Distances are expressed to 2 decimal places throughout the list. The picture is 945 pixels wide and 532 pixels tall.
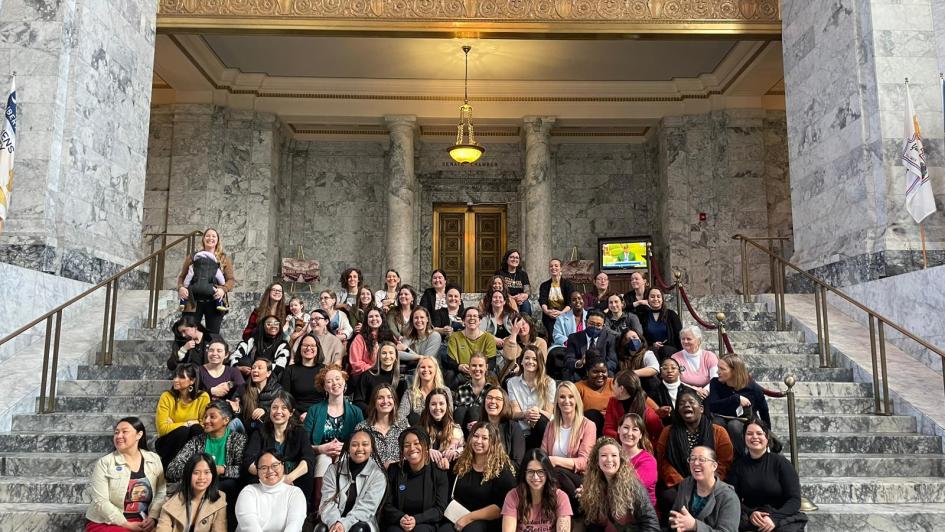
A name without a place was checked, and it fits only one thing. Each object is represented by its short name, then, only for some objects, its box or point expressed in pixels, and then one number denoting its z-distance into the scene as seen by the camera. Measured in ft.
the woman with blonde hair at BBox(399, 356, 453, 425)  18.84
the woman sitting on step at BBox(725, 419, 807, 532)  15.40
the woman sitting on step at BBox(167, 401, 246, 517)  16.85
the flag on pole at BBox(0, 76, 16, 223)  24.22
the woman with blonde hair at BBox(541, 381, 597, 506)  17.28
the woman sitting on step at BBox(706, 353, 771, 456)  18.58
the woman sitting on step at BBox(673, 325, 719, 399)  20.62
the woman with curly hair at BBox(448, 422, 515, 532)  16.21
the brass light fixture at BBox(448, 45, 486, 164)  43.98
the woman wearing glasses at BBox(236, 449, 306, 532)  15.34
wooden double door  57.72
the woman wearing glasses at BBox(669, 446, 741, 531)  14.73
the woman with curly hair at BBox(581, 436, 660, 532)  14.97
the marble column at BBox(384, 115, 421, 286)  51.65
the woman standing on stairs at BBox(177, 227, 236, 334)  24.82
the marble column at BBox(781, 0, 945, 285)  27.84
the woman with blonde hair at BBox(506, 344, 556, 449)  18.81
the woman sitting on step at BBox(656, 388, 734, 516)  16.62
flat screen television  53.26
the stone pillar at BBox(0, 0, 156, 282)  26.89
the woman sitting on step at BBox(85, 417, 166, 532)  15.55
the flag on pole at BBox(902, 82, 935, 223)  26.43
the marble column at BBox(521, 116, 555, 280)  51.19
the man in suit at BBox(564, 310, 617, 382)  22.11
